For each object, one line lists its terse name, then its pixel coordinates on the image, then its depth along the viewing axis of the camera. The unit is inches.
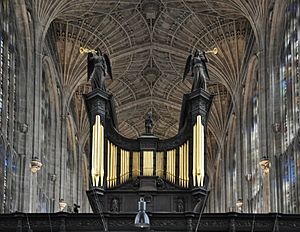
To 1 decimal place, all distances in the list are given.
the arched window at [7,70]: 1653.5
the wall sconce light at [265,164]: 1796.3
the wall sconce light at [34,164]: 1792.6
